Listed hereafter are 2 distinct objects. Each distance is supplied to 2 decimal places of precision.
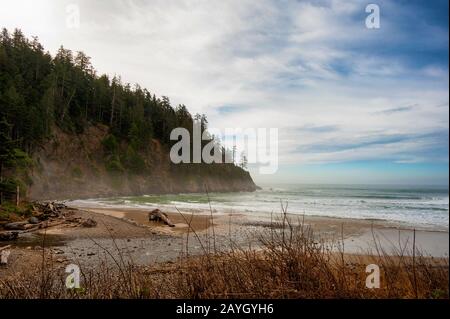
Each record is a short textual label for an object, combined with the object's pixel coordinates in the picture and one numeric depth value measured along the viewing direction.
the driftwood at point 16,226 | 12.30
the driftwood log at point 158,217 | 17.02
